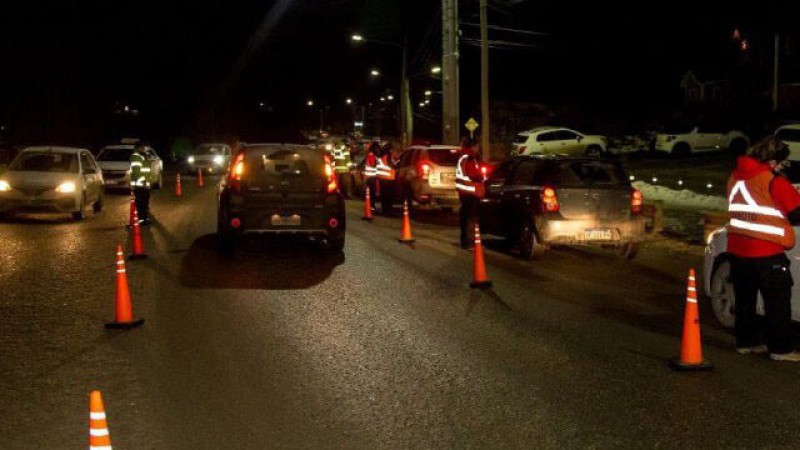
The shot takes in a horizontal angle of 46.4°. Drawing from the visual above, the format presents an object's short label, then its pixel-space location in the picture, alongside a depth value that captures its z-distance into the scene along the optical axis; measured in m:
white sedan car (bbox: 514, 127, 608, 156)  42.22
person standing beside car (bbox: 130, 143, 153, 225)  18.27
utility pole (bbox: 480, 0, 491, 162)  29.86
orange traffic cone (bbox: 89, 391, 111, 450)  3.67
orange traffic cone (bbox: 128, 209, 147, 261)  13.88
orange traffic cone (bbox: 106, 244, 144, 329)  8.98
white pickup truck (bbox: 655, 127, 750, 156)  42.84
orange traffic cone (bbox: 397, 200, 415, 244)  16.25
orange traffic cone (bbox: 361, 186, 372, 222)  20.83
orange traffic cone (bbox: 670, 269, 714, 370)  7.22
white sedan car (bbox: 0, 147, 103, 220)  19.33
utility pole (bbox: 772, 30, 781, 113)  41.81
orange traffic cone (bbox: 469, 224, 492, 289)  11.37
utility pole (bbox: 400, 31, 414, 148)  49.29
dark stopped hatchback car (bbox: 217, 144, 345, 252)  13.63
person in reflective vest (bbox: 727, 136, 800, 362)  7.38
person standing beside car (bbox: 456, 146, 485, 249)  14.98
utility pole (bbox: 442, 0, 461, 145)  31.98
